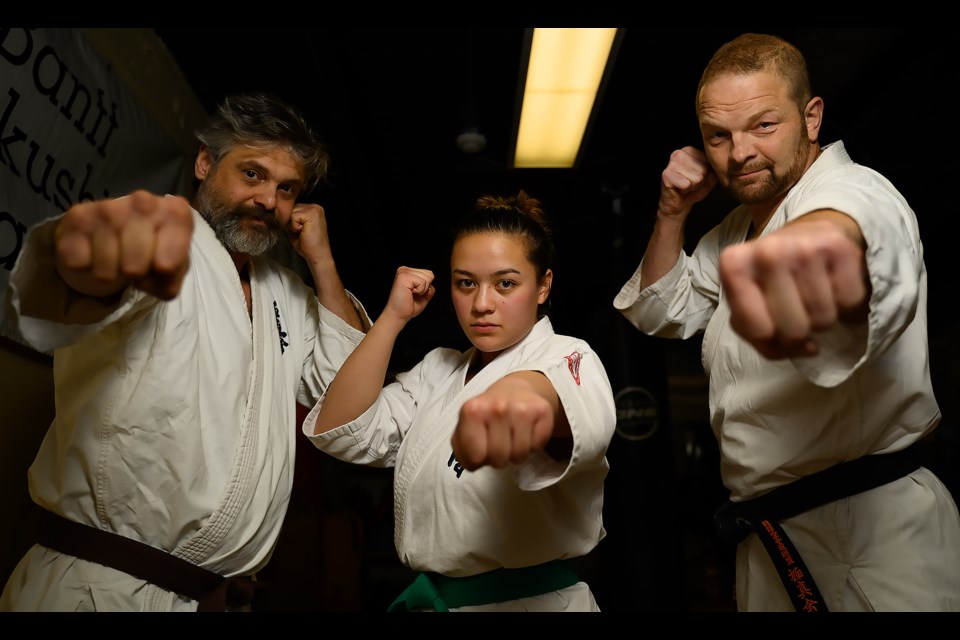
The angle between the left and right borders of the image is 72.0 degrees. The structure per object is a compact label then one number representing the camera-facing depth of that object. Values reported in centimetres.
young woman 143
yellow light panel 257
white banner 198
